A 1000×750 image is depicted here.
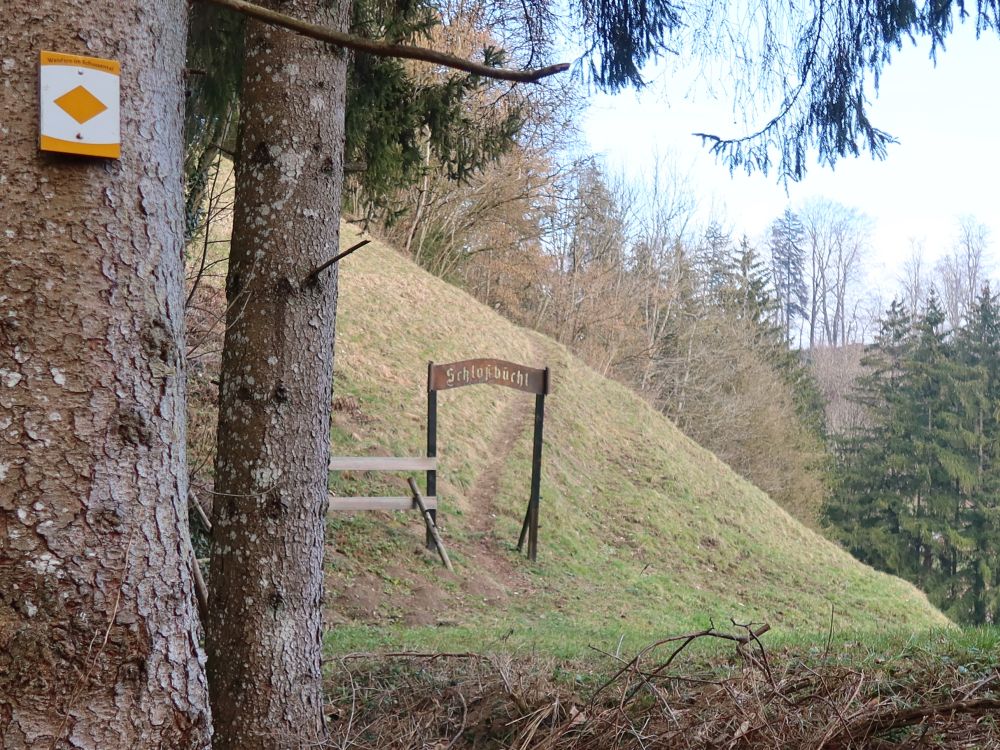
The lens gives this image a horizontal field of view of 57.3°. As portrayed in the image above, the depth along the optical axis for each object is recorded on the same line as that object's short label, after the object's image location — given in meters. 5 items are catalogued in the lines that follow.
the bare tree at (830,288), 57.16
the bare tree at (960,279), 48.47
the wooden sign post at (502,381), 11.62
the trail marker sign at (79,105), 2.05
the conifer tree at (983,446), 34.16
